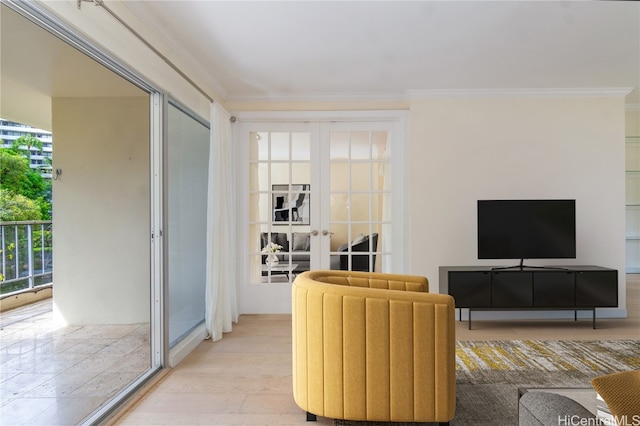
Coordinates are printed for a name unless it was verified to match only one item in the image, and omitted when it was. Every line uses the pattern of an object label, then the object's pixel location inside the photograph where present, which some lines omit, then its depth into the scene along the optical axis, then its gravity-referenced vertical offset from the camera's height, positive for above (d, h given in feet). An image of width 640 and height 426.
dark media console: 13.74 -2.58
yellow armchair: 6.96 -2.35
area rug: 8.18 -3.88
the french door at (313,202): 16.10 +0.37
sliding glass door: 11.22 -0.17
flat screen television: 14.14 -0.61
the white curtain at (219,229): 12.85 -0.51
